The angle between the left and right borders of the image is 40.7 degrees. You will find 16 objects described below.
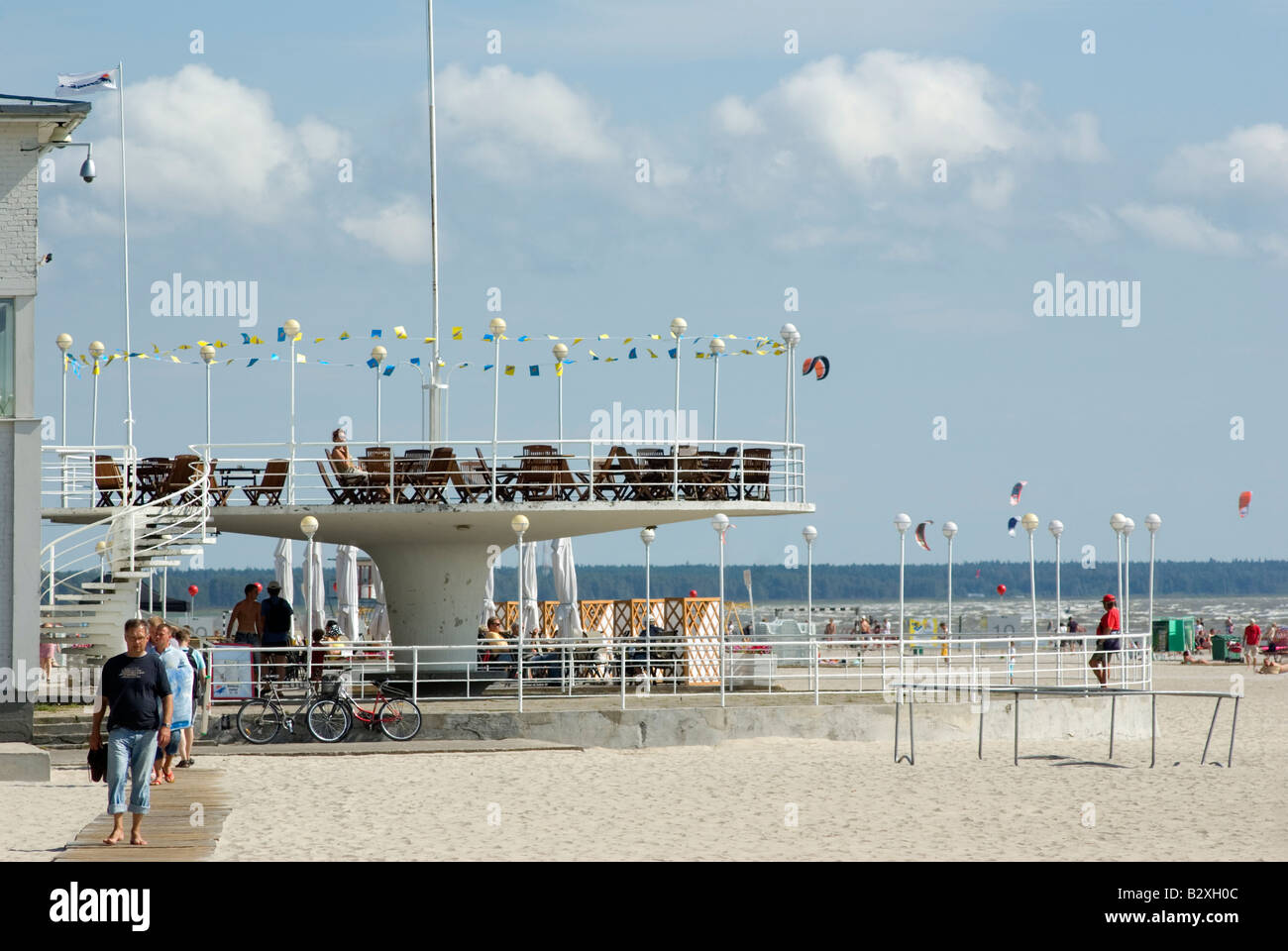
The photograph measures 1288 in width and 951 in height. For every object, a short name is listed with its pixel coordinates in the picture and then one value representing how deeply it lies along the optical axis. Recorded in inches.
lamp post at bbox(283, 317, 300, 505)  892.0
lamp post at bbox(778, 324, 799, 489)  879.1
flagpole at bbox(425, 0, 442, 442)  894.4
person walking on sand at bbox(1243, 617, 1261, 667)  1775.3
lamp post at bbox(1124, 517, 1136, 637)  1000.9
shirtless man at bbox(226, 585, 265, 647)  859.4
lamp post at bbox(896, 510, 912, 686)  1077.1
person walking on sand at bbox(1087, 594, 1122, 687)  903.7
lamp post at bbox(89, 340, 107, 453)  951.6
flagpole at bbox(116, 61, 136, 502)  922.5
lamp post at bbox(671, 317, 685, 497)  836.0
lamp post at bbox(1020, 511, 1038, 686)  1020.5
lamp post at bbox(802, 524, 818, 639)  1201.4
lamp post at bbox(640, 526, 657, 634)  1049.5
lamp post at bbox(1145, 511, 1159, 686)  1032.2
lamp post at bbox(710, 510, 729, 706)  900.8
